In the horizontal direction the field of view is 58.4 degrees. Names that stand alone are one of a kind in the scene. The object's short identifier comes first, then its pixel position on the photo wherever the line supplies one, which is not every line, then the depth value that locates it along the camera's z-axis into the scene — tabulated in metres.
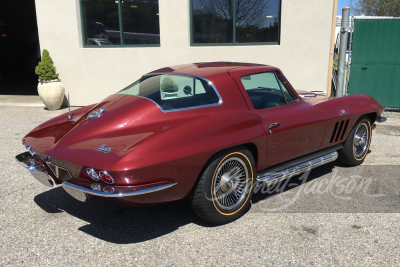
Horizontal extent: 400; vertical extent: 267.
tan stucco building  8.66
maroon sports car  2.87
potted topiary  9.48
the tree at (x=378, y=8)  26.67
